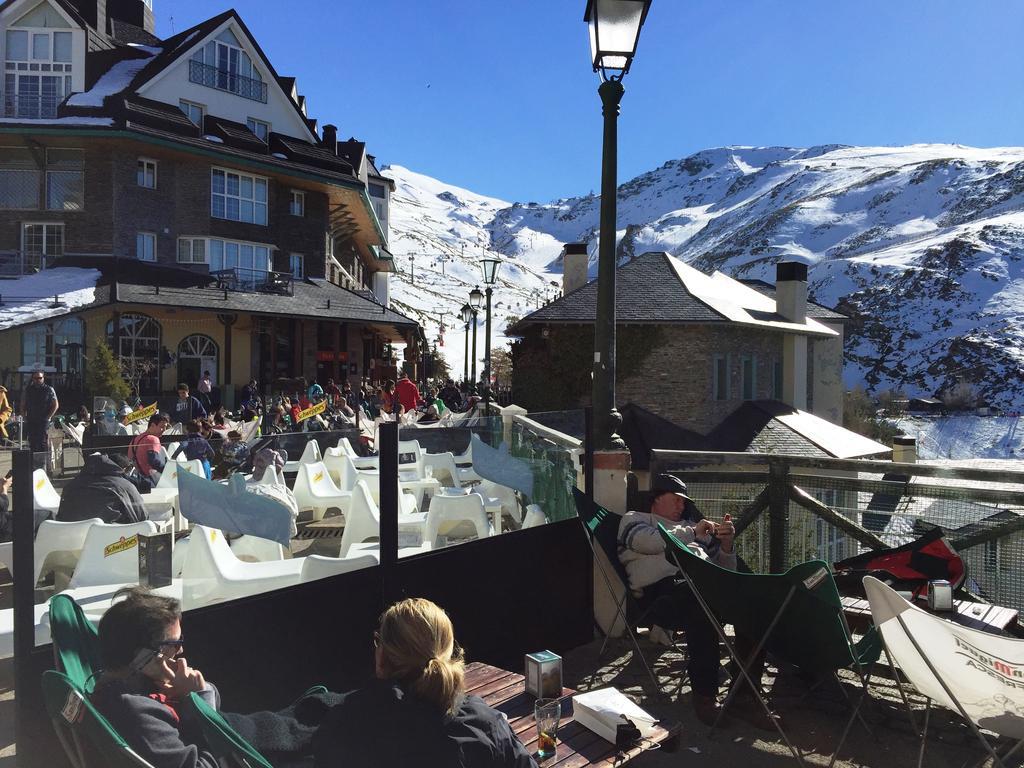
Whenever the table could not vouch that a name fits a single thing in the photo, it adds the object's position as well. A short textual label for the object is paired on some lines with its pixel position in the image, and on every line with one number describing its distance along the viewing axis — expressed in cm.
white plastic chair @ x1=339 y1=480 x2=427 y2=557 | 662
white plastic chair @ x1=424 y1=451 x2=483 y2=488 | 720
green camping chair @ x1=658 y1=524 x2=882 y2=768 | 354
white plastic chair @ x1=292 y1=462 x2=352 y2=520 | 688
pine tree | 2170
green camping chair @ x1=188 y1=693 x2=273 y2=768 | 230
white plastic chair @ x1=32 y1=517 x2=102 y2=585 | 404
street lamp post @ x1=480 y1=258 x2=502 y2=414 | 1811
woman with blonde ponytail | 235
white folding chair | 278
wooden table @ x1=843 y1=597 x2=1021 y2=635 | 403
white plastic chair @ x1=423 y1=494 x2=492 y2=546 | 680
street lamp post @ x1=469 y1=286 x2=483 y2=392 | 2489
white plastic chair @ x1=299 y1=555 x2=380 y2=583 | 442
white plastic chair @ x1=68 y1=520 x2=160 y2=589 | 442
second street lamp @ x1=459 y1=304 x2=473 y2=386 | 3074
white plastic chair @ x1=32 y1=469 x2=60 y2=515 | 335
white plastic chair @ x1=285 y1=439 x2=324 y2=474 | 505
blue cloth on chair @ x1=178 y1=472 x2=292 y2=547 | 487
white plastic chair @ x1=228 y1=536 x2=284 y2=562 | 565
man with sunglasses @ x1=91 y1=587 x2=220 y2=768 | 232
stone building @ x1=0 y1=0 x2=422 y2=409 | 2508
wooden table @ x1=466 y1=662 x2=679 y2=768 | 297
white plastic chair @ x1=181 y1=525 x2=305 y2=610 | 446
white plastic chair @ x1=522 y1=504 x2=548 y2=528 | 588
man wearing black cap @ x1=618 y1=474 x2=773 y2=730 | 432
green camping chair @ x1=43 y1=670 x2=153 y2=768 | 214
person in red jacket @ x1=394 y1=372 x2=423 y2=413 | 2044
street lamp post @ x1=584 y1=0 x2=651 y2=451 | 556
